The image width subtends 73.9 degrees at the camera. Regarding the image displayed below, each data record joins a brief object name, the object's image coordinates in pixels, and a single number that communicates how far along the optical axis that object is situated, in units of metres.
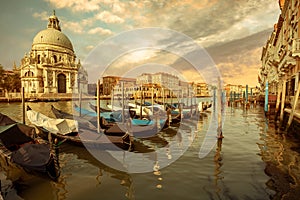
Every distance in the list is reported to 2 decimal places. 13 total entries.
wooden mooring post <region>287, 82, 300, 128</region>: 8.51
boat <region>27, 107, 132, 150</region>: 6.88
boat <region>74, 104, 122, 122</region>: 12.25
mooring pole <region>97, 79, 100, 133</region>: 8.16
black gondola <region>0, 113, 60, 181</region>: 4.45
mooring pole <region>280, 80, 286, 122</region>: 11.40
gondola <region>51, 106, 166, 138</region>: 8.01
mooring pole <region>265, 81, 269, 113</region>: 17.00
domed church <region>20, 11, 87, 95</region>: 55.81
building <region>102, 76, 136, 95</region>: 76.19
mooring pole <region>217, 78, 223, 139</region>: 9.02
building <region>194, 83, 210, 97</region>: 102.93
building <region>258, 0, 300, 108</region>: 13.38
